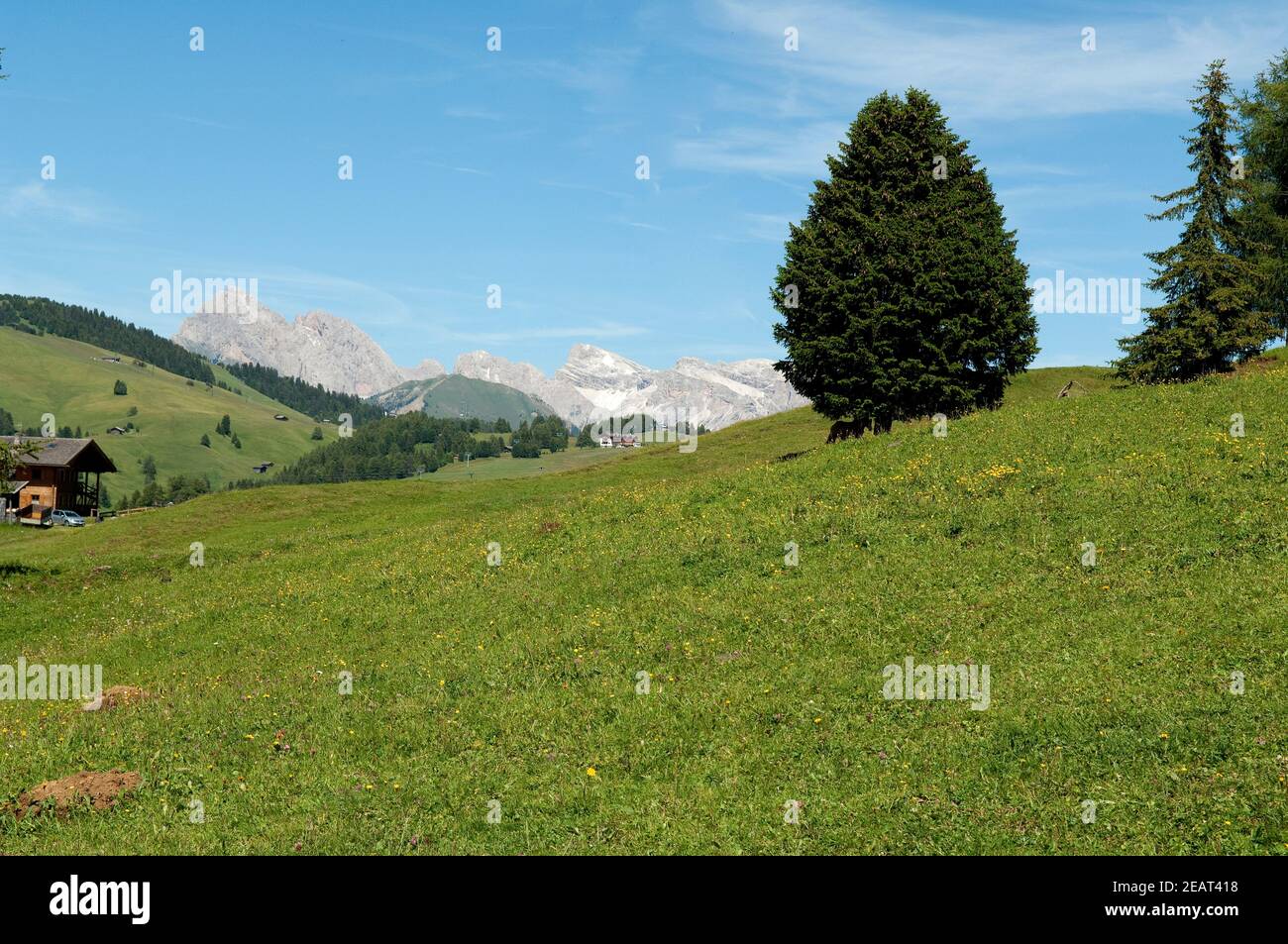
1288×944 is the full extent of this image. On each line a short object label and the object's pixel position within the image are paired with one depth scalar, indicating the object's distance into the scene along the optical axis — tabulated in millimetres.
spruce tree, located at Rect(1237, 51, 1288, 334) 71750
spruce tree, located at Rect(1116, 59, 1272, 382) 61344
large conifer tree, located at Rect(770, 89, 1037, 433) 52000
